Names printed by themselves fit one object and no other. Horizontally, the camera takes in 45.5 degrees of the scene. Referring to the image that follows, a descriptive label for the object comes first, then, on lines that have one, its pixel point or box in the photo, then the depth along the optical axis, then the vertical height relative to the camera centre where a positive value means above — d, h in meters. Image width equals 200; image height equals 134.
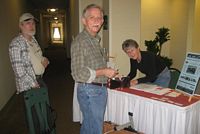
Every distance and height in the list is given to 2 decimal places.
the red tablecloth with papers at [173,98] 2.04 -0.57
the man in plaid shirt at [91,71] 1.62 -0.24
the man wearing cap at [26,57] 2.31 -0.23
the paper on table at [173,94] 2.24 -0.56
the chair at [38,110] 2.33 -0.76
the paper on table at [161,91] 2.31 -0.56
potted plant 4.46 -0.13
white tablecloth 1.98 -0.73
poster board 1.99 -0.34
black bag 2.45 -0.50
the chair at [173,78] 2.87 -0.52
